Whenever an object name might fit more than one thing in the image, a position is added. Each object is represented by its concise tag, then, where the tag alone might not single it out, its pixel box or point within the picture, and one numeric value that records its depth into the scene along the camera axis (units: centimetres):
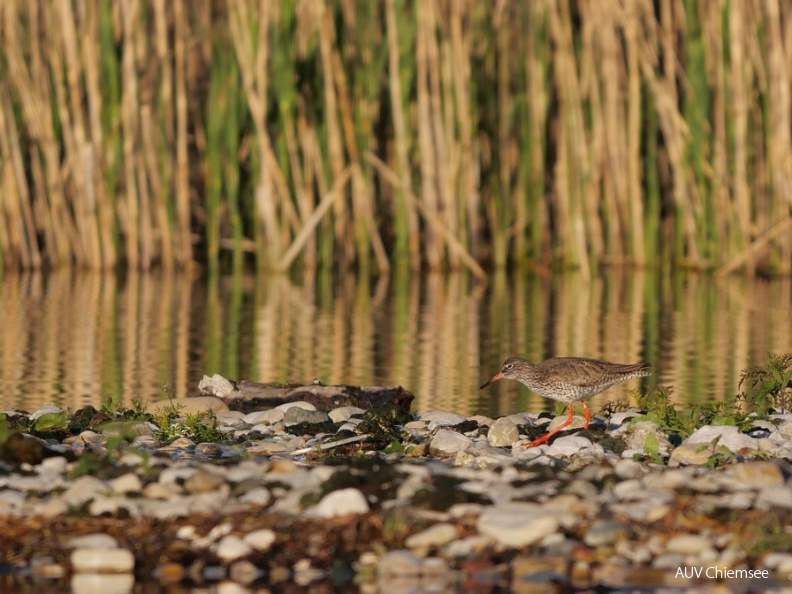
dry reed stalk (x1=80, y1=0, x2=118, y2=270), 3322
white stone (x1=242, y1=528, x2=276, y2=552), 1128
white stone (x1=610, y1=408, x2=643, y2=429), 1637
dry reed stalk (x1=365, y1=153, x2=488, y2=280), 3378
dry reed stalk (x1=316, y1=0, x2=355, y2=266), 3291
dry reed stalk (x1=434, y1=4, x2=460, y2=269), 3328
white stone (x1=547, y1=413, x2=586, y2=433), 1614
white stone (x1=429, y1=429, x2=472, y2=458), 1466
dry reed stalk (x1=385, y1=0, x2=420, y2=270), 3300
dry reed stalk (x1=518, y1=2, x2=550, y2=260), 3387
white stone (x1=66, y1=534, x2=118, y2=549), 1127
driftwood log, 1753
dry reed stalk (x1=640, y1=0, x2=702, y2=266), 3328
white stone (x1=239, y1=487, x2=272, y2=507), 1200
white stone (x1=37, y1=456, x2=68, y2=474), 1297
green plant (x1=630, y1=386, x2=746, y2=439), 1527
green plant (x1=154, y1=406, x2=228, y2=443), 1557
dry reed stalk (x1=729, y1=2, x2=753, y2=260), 3250
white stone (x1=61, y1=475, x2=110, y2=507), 1204
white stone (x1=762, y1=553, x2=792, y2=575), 1061
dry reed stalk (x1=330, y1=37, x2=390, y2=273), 3353
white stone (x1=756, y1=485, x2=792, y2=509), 1163
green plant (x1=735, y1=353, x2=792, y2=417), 1650
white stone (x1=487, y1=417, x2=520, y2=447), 1533
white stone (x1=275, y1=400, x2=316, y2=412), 1689
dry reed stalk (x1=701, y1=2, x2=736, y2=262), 3291
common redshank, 1569
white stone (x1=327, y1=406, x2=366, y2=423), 1673
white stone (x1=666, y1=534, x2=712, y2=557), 1093
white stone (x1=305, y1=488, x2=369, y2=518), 1168
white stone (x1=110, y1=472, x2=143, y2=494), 1230
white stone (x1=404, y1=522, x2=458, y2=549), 1123
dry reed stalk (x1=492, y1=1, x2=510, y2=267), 3491
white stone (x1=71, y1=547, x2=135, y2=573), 1110
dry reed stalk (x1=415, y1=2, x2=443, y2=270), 3297
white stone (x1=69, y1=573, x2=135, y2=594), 1070
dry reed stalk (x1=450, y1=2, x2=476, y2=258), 3325
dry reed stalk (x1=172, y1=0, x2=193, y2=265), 3350
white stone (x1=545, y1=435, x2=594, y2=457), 1455
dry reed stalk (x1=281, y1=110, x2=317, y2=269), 3350
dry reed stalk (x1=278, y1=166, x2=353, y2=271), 3362
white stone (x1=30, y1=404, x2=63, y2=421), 1669
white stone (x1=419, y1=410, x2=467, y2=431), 1629
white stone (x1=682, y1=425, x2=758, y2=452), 1426
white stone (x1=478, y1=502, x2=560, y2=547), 1112
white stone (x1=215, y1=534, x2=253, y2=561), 1118
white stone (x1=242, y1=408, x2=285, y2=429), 1661
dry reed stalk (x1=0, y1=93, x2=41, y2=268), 3381
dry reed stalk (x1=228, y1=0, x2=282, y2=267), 3287
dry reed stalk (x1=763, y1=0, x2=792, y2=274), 3216
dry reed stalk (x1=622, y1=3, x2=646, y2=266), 3297
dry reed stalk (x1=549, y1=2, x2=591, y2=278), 3381
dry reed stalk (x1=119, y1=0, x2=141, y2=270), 3306
